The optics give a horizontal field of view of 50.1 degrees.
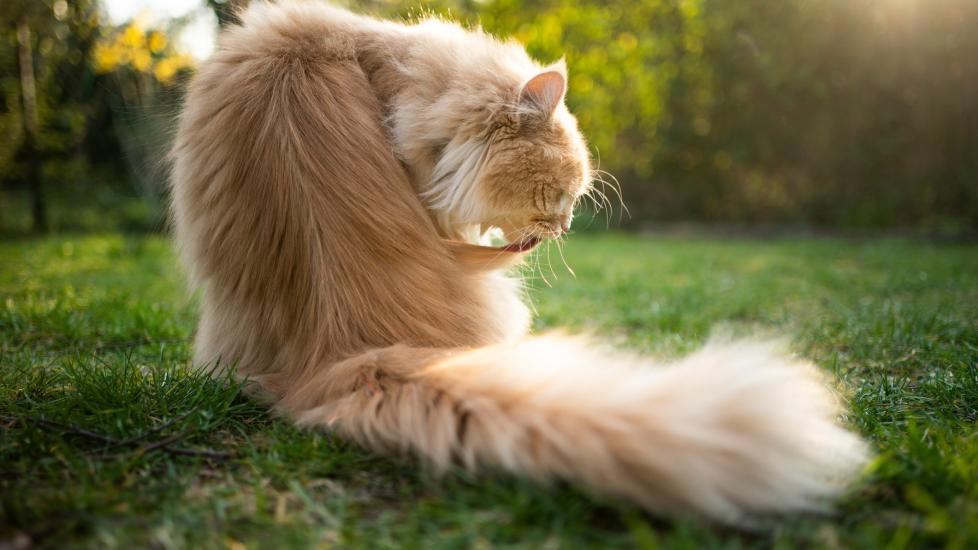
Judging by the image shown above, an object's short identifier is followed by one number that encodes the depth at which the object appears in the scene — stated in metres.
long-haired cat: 0.64
